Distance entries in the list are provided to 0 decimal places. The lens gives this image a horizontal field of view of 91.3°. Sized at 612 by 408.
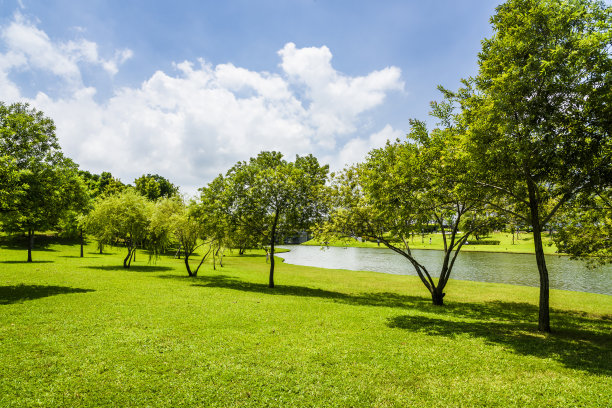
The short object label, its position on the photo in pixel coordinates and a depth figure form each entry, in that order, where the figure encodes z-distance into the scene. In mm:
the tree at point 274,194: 27797
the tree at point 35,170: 19219
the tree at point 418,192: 16125
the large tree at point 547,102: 11789
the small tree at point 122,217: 36938
